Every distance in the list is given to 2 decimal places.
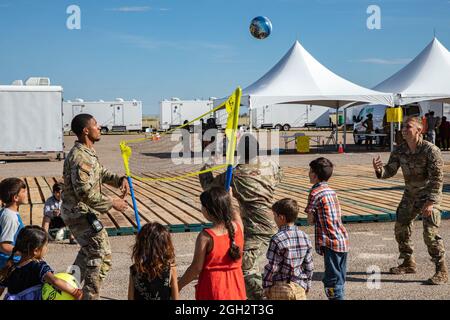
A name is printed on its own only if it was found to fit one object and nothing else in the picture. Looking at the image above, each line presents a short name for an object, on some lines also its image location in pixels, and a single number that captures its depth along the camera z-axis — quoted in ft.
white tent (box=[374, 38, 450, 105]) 80.94
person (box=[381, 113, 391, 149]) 94.18
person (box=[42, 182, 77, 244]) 27.20
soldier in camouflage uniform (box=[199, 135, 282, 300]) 17.10
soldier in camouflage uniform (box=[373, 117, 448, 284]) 21.20
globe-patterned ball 38.34
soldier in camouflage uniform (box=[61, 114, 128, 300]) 16.81
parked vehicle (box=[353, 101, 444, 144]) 115.96
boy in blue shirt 16.14
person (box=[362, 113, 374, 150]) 95.19
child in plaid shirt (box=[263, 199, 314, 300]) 15.08
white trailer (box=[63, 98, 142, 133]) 178.81
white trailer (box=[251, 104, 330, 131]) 183.83
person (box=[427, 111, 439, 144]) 81.00
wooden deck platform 32.35
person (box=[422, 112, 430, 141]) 78.15
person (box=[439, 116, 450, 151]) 91.09
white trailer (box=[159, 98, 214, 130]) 183.42
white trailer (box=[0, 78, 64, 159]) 77.41
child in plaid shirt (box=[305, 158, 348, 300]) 17.07
